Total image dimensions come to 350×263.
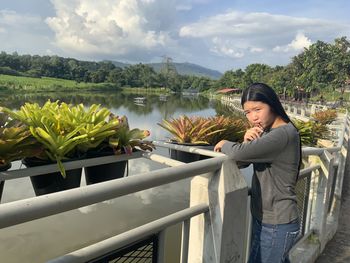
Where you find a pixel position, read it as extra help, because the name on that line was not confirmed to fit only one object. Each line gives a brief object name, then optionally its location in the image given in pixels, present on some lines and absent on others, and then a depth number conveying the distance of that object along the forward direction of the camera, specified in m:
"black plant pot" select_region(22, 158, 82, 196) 1.64
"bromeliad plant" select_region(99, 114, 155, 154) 1.86
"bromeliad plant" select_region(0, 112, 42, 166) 1.47
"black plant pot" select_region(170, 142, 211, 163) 2.10
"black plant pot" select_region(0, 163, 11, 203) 1.45
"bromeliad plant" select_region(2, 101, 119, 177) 1.58
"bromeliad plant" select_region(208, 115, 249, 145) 2.49
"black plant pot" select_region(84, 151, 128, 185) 1.84
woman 1.69
